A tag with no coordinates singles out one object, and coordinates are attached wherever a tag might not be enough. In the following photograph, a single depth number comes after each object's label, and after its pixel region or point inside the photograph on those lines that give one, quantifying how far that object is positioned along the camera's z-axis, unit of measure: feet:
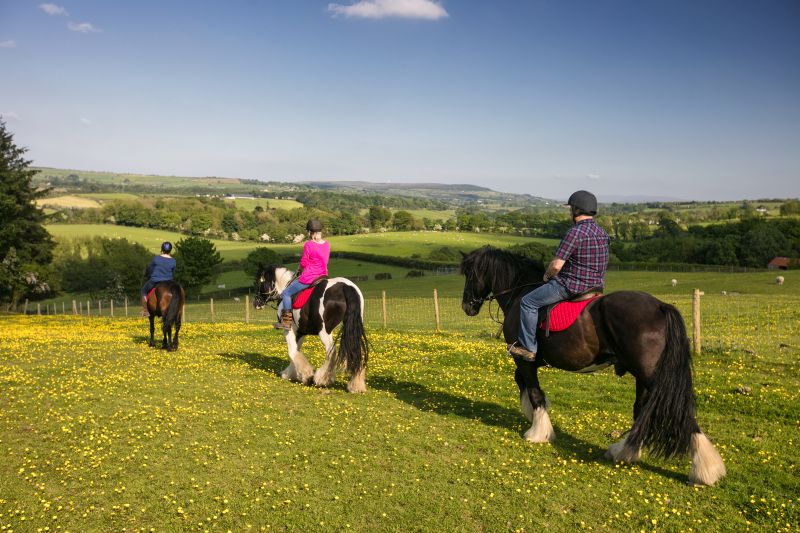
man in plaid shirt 27.25
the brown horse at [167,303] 55.88
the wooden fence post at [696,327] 53.98
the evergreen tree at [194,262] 252.62
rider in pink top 41.04
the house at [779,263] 273.29
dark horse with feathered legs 24.44
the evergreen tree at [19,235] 149.48
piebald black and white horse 39.58
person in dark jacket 57.36
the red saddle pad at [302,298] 42.06
